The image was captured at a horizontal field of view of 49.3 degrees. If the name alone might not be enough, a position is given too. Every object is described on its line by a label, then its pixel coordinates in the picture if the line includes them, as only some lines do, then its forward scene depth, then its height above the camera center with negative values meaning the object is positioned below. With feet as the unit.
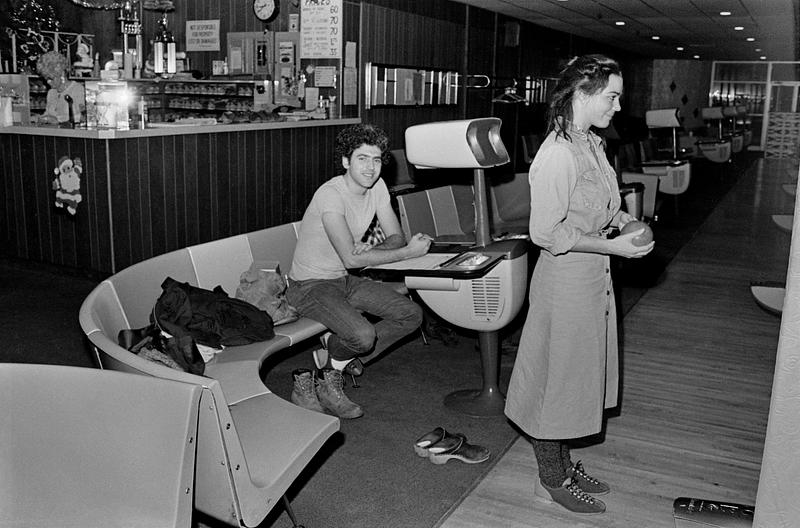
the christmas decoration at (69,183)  20.03 -2.01
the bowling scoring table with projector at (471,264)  12.42 -2.30
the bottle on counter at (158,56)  30.78 +1.40
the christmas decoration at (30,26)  30.96 +2.53
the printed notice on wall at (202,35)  30.19 +2.14
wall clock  27.68 +2.80
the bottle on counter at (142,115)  21.11 -0.46
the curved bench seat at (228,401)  7.71 -3.38
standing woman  9.50 -1.87
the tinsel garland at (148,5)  28.93 +3.10
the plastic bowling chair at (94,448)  6.61 -2.67
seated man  13.04 -2.68
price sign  26.11 +2.08
